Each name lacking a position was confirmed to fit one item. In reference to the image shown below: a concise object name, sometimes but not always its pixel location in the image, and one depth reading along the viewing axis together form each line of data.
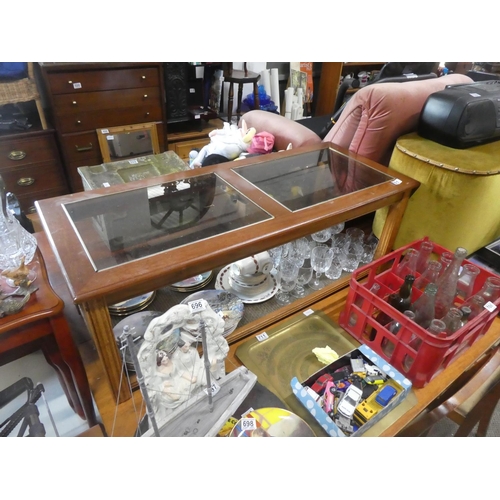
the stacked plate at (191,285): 1.12
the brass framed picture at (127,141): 2.46
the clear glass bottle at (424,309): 0.94
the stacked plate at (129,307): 1.03
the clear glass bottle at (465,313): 0.93
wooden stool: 2.81
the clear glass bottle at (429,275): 1.01
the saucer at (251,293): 1.11
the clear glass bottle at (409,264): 1.07
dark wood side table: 0.66
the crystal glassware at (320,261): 1.20
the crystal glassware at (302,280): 1.16
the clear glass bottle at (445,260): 1.00
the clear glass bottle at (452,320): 0.87
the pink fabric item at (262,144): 1.65
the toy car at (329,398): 0.78
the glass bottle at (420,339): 0.81
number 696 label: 0.65
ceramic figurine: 0.63
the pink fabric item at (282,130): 1.58
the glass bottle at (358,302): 1.02
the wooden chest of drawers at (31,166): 2.16
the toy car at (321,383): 0.81
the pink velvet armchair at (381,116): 1.21
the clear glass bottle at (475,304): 0.92
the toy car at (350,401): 0.76
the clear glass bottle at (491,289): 0.94
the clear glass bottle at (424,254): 1.08
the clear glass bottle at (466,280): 1.00
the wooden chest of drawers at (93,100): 2.16
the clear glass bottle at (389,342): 0.98
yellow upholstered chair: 1.08
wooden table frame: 0.65
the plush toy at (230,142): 1.66
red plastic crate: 0.82
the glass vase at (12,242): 0.75
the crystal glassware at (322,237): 1.37
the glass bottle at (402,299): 1.00
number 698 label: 0.72
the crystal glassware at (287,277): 1.16
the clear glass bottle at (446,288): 0.97
